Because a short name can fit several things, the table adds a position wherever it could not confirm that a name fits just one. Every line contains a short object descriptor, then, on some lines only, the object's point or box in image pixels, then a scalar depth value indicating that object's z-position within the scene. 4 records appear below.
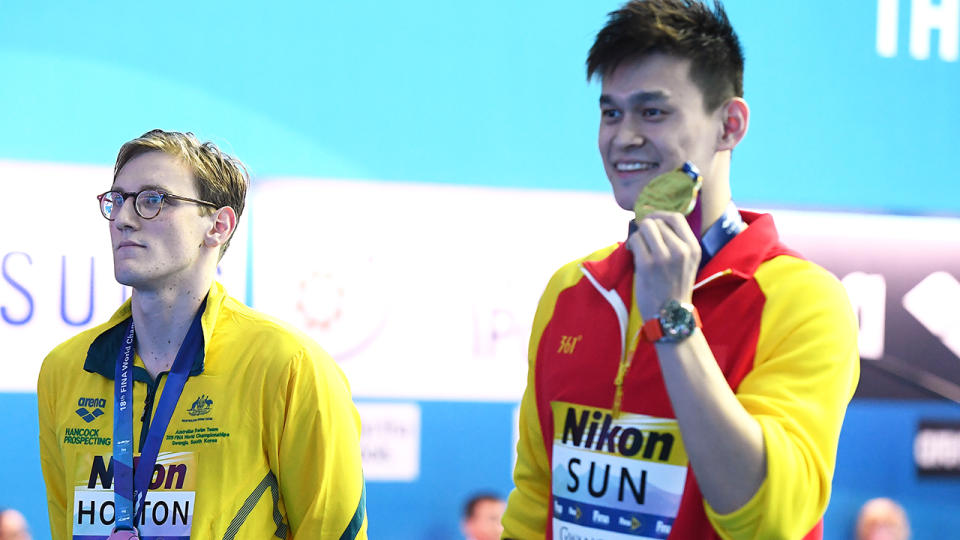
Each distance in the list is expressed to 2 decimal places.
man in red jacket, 5.73
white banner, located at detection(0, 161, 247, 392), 8.31
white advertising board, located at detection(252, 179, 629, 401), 8.81
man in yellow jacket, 6.23
